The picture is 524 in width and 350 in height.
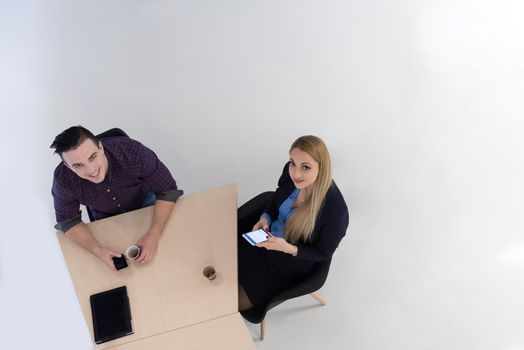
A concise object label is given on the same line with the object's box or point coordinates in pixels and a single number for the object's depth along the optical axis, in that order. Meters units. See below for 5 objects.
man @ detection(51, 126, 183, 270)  1.83
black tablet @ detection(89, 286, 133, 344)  1.75
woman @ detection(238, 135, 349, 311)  1.85
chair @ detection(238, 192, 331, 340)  1.98
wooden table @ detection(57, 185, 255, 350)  1.79
